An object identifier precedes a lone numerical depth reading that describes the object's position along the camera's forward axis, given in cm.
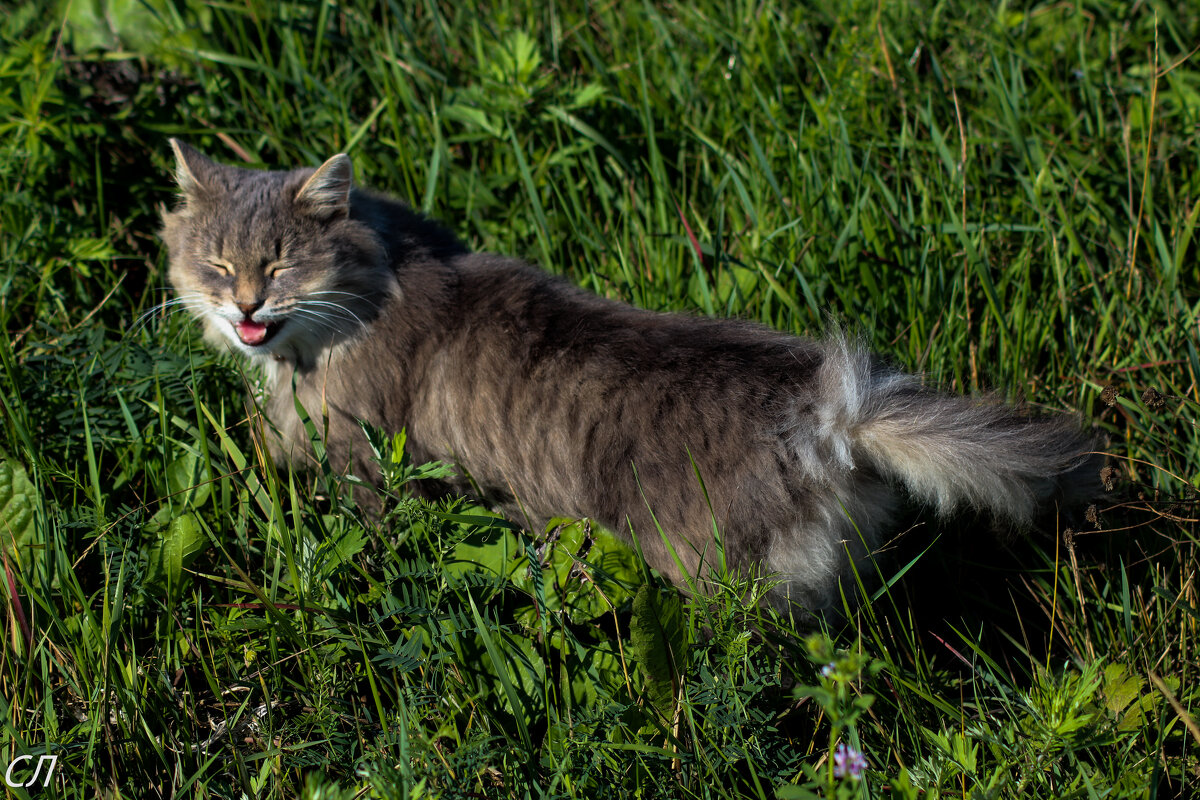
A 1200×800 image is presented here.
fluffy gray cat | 424
